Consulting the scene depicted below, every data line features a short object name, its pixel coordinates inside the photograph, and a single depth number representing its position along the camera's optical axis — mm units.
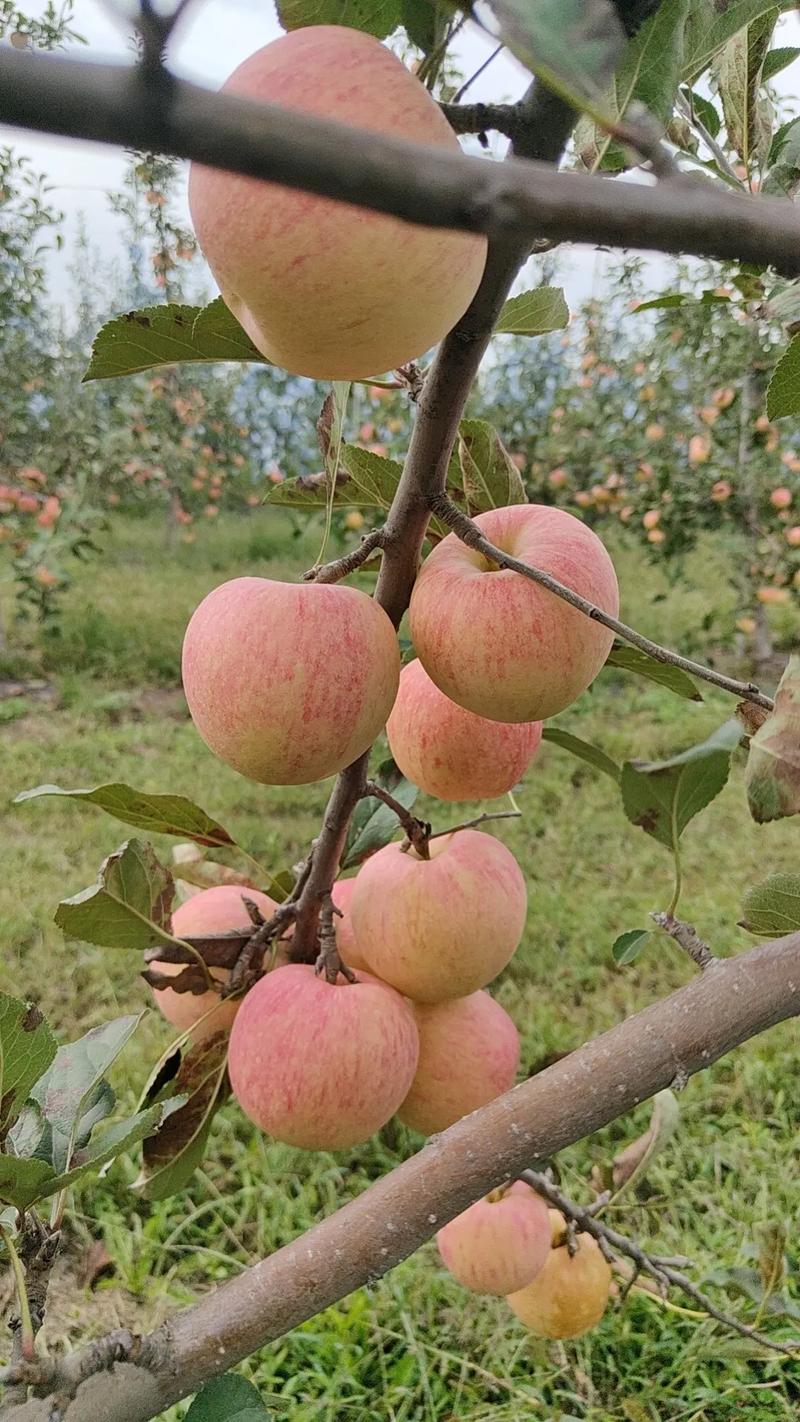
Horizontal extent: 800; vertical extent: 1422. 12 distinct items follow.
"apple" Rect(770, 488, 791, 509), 2895
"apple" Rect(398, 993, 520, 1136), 688
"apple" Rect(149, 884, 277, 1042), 693
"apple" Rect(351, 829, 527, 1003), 646
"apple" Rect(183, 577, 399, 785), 455
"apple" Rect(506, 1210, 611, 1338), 875
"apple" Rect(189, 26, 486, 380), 303
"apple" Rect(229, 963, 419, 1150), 605
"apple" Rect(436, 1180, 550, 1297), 796
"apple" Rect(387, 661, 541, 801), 604
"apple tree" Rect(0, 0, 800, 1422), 128
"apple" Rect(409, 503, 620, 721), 449
